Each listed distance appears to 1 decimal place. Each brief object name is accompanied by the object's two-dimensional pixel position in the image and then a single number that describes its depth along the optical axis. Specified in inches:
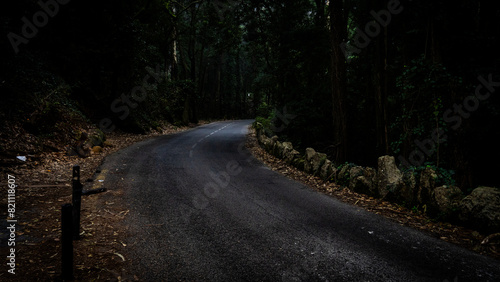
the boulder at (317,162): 317.7
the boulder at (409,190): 212.7
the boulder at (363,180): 245.8
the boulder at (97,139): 427.4
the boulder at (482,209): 161.0
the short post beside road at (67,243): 114.0
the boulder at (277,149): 421.7
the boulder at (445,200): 184.4
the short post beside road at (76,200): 150.0
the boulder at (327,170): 297.0
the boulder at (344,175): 275.0
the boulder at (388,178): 224.7
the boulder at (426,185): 203.5
